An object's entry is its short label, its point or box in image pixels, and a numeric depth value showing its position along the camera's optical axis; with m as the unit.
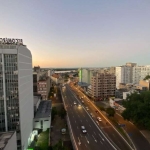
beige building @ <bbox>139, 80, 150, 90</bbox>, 83.75
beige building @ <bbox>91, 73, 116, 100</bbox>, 97.50
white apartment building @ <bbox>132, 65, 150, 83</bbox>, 134.38
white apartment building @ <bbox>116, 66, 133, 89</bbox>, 137.38
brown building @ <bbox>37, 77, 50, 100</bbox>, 95.25
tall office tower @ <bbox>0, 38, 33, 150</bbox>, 35.53
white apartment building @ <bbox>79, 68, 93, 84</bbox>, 149.55
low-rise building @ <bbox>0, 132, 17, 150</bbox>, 27.25
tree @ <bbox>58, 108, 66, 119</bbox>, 61.50
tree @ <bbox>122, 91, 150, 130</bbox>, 46.91
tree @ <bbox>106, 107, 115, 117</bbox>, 60.16
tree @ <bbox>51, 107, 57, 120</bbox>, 64.16
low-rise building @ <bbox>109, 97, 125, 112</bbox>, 68.53
